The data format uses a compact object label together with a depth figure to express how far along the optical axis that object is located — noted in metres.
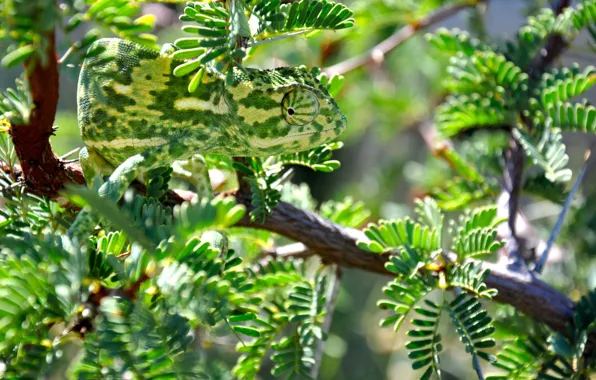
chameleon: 0.76
